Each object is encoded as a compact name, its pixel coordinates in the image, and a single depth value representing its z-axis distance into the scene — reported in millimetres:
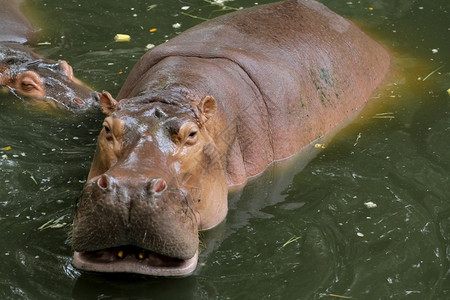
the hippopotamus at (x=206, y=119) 8773
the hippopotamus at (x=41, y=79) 14641
